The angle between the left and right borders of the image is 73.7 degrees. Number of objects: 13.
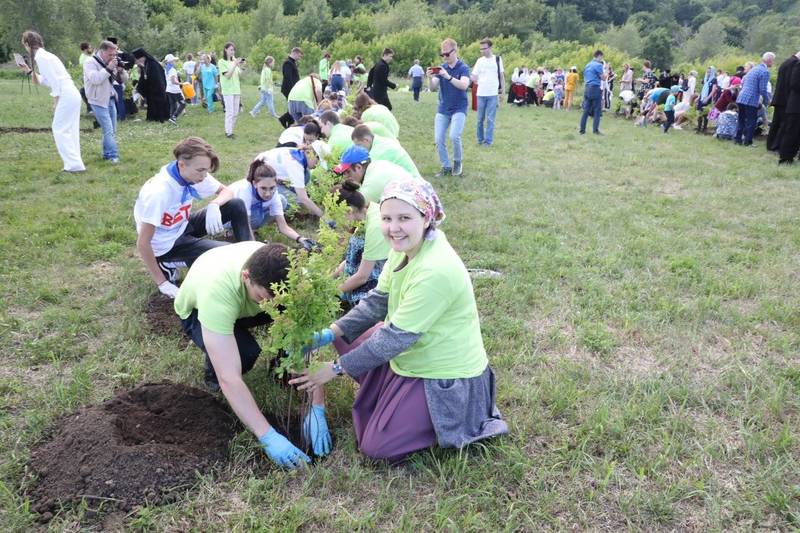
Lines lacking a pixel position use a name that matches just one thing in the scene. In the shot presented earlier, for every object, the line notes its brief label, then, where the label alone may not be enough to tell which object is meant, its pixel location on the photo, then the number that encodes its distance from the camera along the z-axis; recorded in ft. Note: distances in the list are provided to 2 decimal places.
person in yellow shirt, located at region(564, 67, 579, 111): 61.62
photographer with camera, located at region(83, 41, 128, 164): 25.44
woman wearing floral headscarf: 7.63
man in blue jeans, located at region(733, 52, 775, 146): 33.53
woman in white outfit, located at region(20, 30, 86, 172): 22.62
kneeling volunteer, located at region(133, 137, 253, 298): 12.24
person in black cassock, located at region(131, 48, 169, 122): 37.52
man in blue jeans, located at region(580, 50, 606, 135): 38.22
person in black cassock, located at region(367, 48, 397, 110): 36.94
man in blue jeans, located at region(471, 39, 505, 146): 31.76
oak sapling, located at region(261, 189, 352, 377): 7.20
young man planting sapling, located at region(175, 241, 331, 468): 7.70
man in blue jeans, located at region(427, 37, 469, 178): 25.16
